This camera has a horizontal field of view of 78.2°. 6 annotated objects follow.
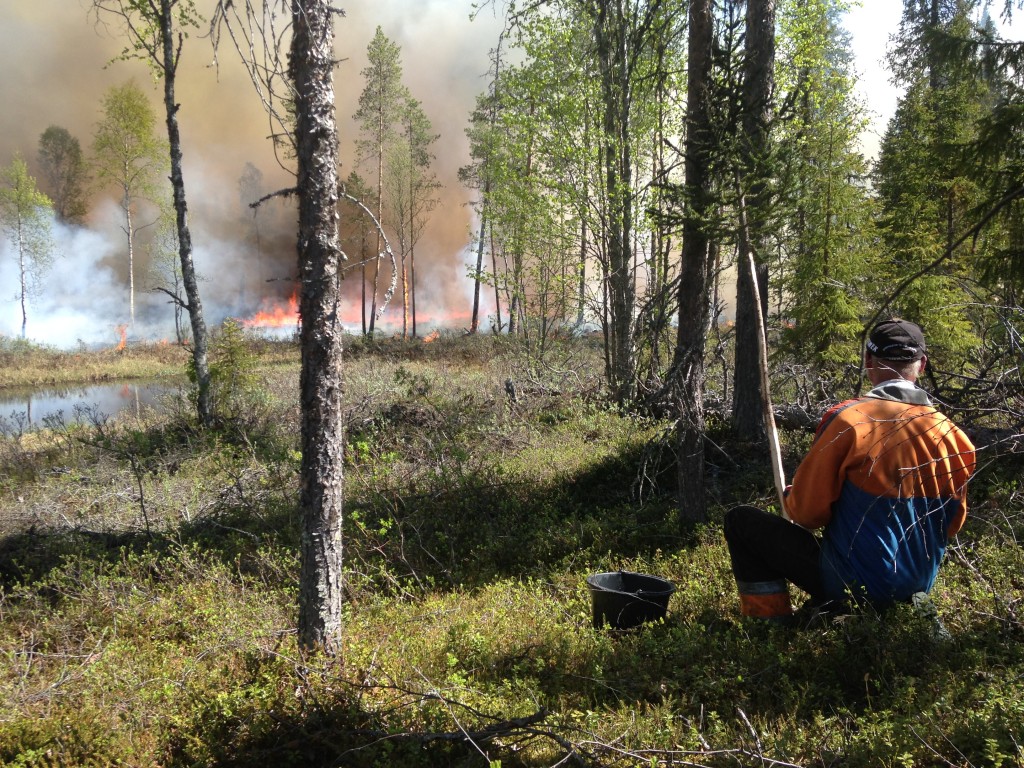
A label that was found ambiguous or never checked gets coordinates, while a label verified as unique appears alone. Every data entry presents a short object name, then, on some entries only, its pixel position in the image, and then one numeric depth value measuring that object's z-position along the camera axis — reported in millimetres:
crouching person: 3082
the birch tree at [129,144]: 29469
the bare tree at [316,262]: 3598
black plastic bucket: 4305
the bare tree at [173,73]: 11273
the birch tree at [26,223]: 31062
